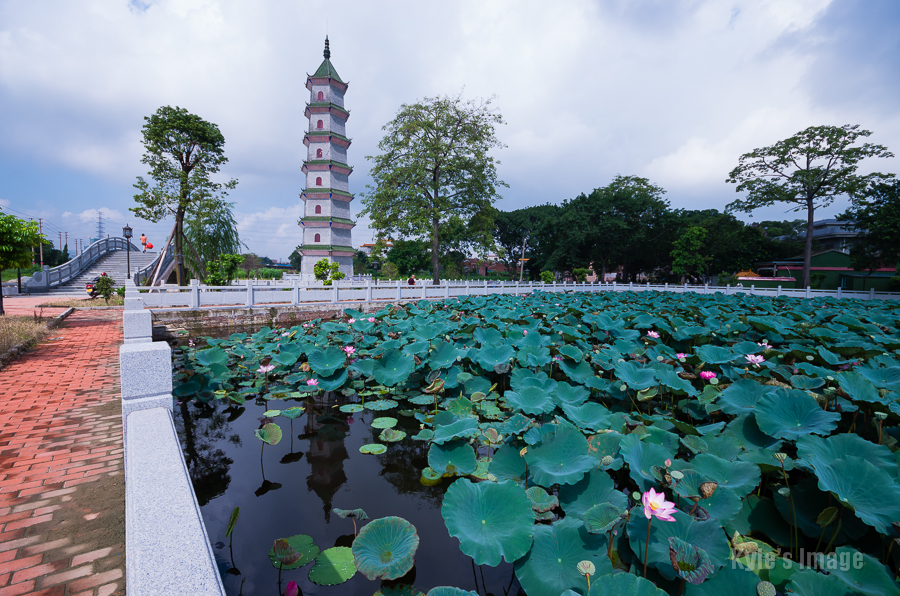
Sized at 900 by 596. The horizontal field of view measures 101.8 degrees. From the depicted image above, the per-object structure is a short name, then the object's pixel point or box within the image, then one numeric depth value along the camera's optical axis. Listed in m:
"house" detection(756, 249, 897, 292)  27.46
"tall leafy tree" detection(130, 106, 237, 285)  17.30
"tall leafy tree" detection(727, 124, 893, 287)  22.38
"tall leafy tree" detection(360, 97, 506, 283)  21.16
